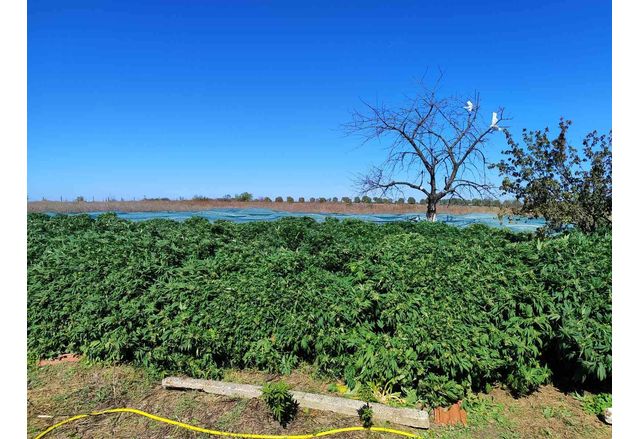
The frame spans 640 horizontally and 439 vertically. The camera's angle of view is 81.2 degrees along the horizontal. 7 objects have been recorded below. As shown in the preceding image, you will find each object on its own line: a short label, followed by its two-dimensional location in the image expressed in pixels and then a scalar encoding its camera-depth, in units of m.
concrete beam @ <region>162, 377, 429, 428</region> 2.53
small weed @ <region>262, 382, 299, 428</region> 2.53
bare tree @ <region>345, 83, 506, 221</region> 10.79
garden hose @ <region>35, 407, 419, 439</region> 2.42
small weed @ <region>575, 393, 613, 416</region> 2.74
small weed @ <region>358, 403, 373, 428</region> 2.48
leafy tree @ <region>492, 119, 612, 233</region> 5.58
